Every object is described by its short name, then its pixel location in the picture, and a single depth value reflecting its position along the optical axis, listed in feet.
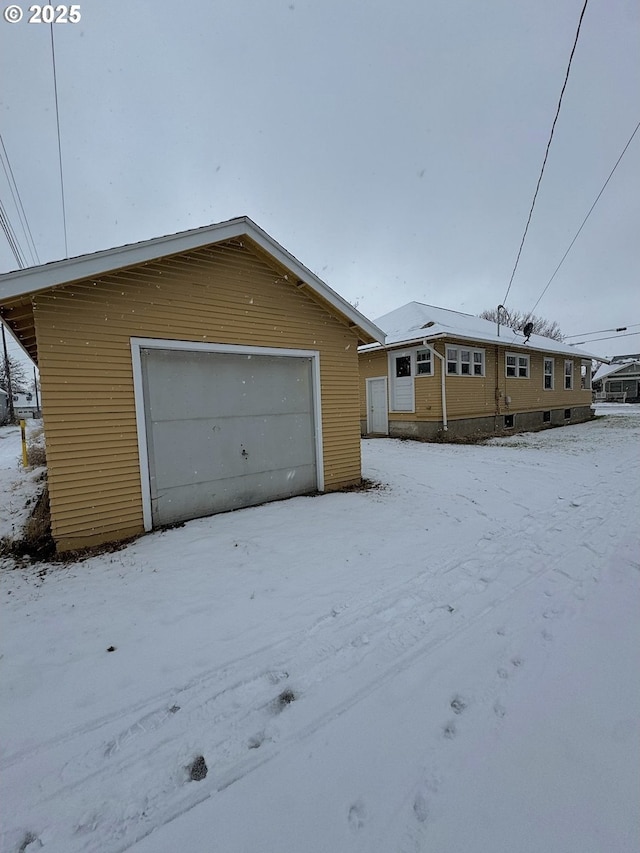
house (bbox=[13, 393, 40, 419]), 147.28
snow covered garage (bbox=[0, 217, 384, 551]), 14.40
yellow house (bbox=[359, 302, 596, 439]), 43.04
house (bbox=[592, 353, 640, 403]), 135.54
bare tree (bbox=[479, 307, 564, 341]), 147.43
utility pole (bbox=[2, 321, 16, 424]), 84.40
